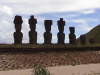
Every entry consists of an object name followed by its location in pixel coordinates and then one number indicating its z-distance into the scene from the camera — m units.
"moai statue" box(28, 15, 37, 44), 45.05
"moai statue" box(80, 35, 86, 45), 60.37
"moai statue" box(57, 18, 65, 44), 50.69
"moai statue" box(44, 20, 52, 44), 47.59
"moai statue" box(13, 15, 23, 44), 43.13
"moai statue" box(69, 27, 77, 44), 54.19
